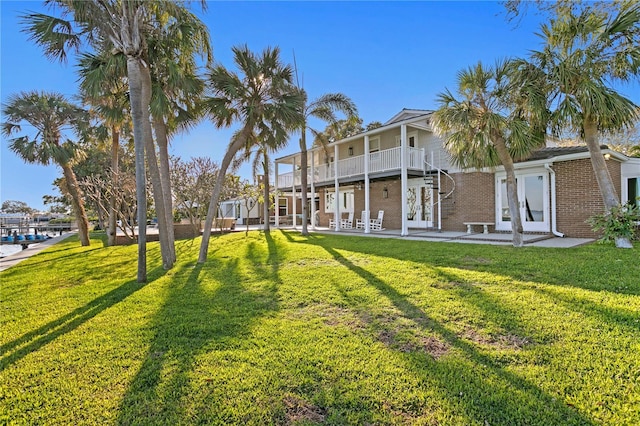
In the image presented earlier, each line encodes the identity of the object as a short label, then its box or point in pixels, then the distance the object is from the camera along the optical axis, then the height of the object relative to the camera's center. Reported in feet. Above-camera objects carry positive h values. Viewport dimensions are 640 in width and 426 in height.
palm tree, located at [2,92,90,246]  44.65 +13.80
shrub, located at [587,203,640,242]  28.17 -1.30
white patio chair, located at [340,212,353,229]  65.06 -1.88
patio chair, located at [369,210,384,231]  56.74 -1.74
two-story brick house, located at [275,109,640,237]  36.86 +4.13
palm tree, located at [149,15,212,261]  25.49 +12.12
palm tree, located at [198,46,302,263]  29.09 +11.36
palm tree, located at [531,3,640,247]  27.09 +12.56
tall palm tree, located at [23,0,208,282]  21.77 +13.71
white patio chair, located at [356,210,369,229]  61.38 -1.63
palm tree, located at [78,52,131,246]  24.03 +11.49
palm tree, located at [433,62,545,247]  29.71 +8.94
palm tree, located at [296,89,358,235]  49.62 +16.80
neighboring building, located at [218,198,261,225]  109.70 +0.82
